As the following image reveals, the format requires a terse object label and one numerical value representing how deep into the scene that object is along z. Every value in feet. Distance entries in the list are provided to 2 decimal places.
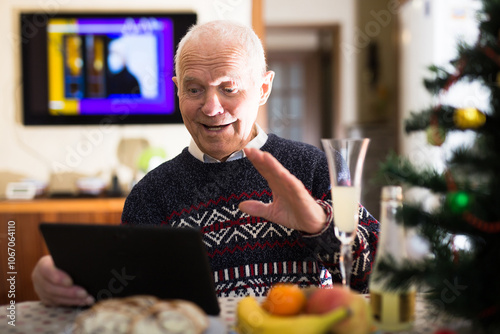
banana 1.97
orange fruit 2.15
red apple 2.05
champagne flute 2.63
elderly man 4.12
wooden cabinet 8.78
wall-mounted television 10.05
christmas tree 2.03
